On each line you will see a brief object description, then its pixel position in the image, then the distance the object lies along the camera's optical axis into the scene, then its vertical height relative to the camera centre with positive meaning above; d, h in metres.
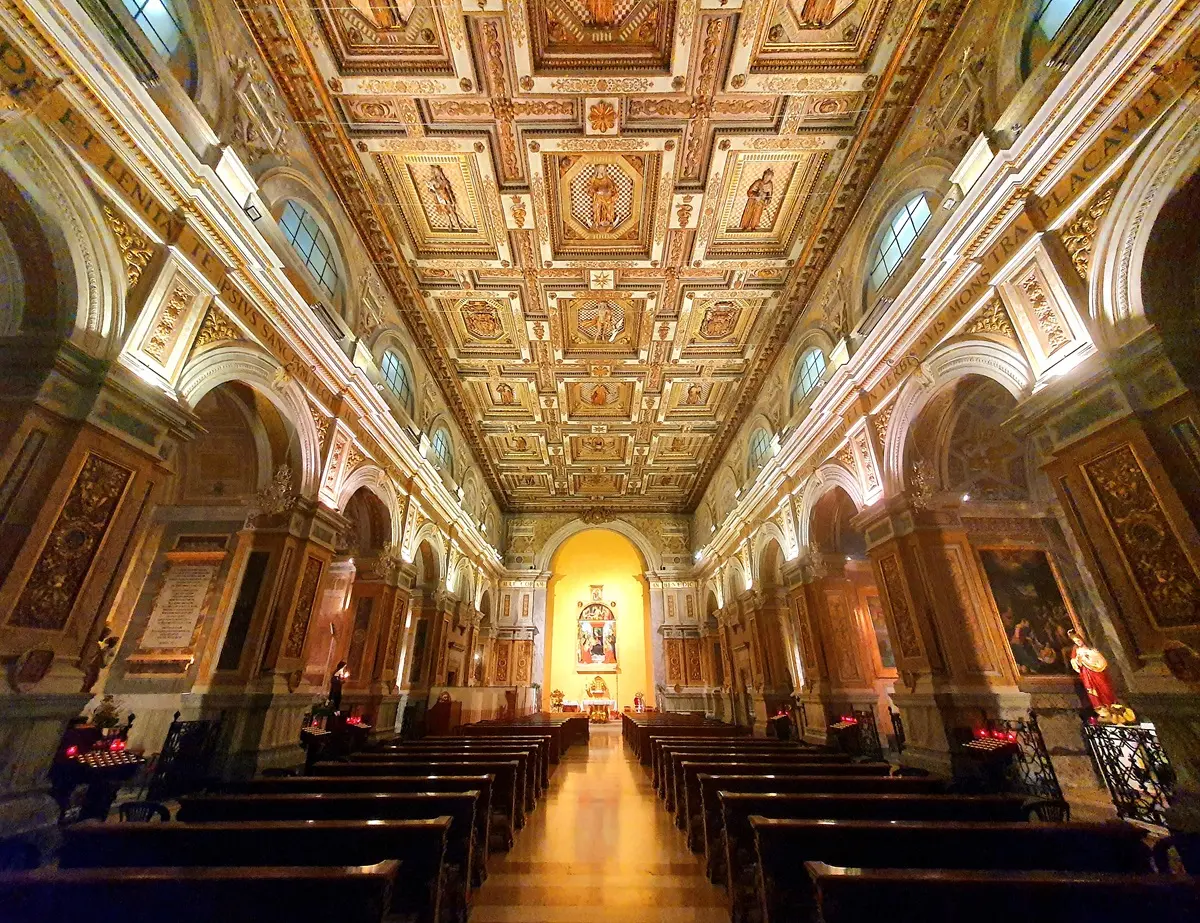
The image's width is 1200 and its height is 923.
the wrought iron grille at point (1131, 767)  4.34 -0.53
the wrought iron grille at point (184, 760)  5.44 -0.50
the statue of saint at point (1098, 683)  6.16 +0.22
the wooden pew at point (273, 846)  2.45 -0.61
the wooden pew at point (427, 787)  3.73 -0.54
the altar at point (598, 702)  21.02 +0.13
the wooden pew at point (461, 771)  4.66 -0.53
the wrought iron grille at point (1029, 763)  5.27 -0.57
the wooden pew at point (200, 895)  1.73 -0.59
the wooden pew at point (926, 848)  2.44 -0.64
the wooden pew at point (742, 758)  5.16 -0.50
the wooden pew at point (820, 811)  3.09 -0.59
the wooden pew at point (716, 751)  5.51 -0.48
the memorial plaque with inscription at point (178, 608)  7.10 +1.28
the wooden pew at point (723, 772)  4.29 -0.53
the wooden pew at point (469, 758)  5.34 -0.48
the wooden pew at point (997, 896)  1.71 -0.60
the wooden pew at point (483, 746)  6.15 -0.44
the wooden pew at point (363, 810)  3.12 -0.57
